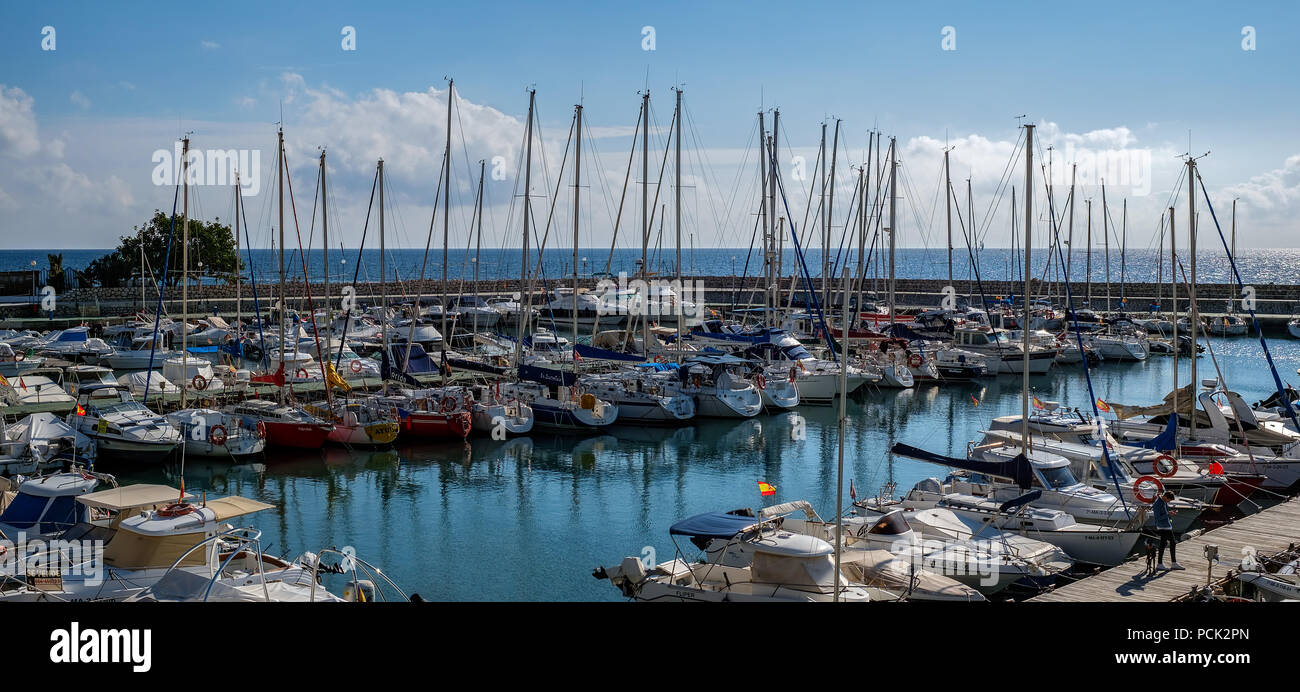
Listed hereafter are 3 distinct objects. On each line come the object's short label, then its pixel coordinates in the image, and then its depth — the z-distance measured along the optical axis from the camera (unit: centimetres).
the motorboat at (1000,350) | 5244
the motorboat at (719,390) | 3959
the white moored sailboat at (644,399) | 3847
